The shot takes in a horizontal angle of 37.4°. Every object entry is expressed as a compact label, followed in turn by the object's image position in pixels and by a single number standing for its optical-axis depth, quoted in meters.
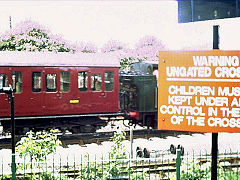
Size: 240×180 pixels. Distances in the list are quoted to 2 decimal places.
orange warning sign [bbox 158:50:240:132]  4.86
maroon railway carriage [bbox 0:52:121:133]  12.91
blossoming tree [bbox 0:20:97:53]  23.06
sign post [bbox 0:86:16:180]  8.91
